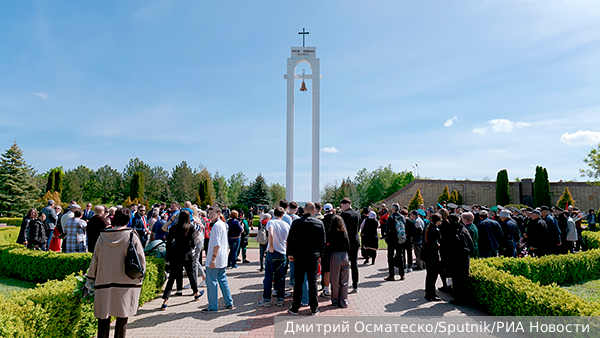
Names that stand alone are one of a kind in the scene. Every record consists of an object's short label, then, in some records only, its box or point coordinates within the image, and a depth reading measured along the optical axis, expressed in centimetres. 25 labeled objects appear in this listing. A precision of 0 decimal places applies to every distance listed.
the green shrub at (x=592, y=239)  1100
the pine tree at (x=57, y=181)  4094
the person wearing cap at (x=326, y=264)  619
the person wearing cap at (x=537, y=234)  845
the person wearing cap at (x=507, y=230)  913
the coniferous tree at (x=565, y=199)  2791
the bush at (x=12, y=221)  2639
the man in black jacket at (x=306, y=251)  550
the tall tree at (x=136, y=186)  4394
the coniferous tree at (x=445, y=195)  3288
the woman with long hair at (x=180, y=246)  584
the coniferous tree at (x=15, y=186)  3250
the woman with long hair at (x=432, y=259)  653
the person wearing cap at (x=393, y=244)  825
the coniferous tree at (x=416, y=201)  3170
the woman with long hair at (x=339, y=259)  599
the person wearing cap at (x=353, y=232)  696
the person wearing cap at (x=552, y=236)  863
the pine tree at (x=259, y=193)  3884
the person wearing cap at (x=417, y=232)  927
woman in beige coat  402
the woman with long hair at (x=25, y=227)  958
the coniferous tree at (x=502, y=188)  3253
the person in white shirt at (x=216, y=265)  555
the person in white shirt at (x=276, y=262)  608
